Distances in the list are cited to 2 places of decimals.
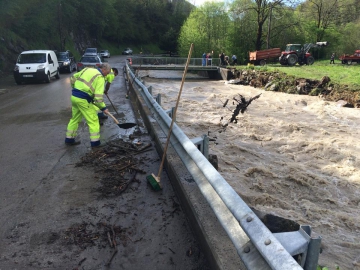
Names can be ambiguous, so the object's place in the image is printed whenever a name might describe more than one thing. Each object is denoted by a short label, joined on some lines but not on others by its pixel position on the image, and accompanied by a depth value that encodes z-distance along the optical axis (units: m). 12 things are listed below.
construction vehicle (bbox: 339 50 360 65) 32.25
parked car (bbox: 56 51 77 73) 24.28
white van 17.30
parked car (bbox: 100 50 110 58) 50.24
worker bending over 5.82
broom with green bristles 3.94
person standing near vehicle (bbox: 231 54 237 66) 35.62
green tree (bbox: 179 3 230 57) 41.09
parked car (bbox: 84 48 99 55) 38.78
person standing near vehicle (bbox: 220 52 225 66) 33.88
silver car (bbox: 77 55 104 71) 22.17
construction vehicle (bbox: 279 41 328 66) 29.80
